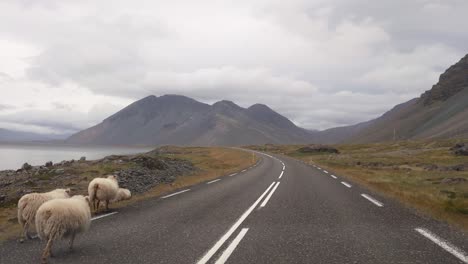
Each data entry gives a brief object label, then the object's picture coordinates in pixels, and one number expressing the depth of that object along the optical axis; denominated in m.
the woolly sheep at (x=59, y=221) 7.76
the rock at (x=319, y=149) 96.88
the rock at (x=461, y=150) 61.16
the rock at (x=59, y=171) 24.13
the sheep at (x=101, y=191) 13.59
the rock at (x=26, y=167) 34.78
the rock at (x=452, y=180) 28.10
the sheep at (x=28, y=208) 9.66
